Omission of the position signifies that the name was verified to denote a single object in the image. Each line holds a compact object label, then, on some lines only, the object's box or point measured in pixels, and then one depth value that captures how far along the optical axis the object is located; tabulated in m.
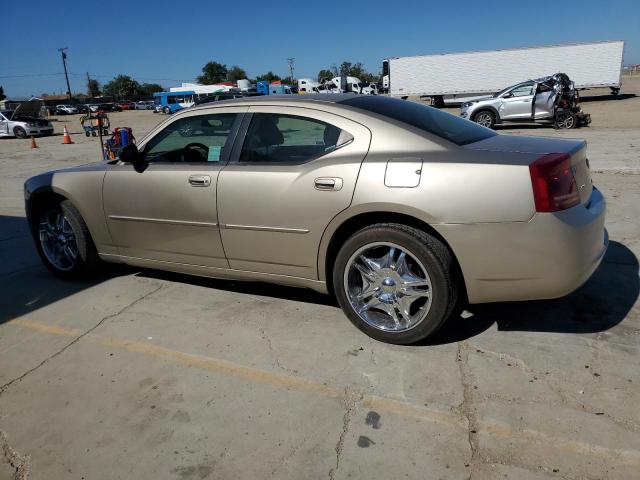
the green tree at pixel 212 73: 116.38
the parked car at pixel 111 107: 70.24
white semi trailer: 29.91
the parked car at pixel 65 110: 71.69
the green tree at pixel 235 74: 119.45
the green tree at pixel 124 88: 115.64
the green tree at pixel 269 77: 119.99
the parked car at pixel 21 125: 27.01
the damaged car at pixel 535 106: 16.48
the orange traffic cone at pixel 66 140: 21.66
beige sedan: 2.81
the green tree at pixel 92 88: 127.94
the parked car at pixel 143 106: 81.11
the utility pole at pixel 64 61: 93.88
